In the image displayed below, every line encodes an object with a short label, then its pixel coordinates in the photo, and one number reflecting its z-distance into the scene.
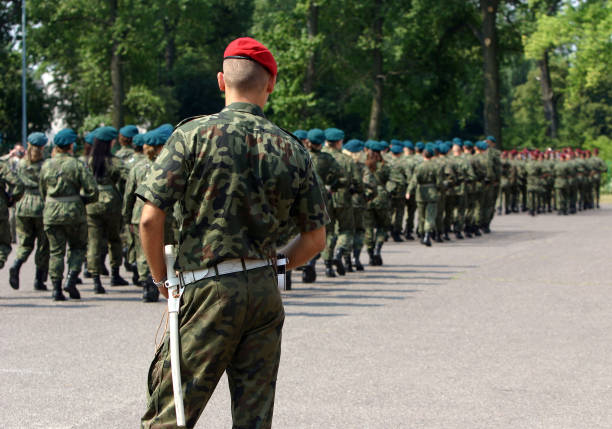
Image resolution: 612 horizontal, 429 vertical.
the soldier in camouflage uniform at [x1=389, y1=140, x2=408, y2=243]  19.77
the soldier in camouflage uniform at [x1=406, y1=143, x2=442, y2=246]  18.95
